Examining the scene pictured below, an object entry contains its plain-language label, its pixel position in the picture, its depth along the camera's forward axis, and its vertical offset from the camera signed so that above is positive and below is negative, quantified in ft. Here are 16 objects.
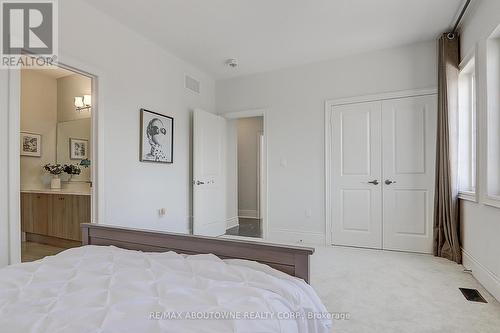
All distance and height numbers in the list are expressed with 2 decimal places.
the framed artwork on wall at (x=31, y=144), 13.88 +1.20
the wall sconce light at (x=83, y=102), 14.37 +3.34
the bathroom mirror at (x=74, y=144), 14.91 +1.28
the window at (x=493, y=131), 7.93 +1.01
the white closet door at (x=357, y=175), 12.60 -0.36
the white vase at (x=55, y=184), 14.25 -0.81
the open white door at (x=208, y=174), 13.88 -0.35
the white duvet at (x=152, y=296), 2.66 -1.46
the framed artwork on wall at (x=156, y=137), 11.33 +1.29
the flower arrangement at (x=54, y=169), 14.56 -0.05
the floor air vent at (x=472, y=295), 7.34 -3.44
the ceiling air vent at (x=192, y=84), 14.12 +4.30
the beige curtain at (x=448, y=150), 10.58 +0.66
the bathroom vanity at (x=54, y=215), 11.96 -2.13
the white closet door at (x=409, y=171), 11.71 -0.17
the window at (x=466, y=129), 10.44 +1.43
